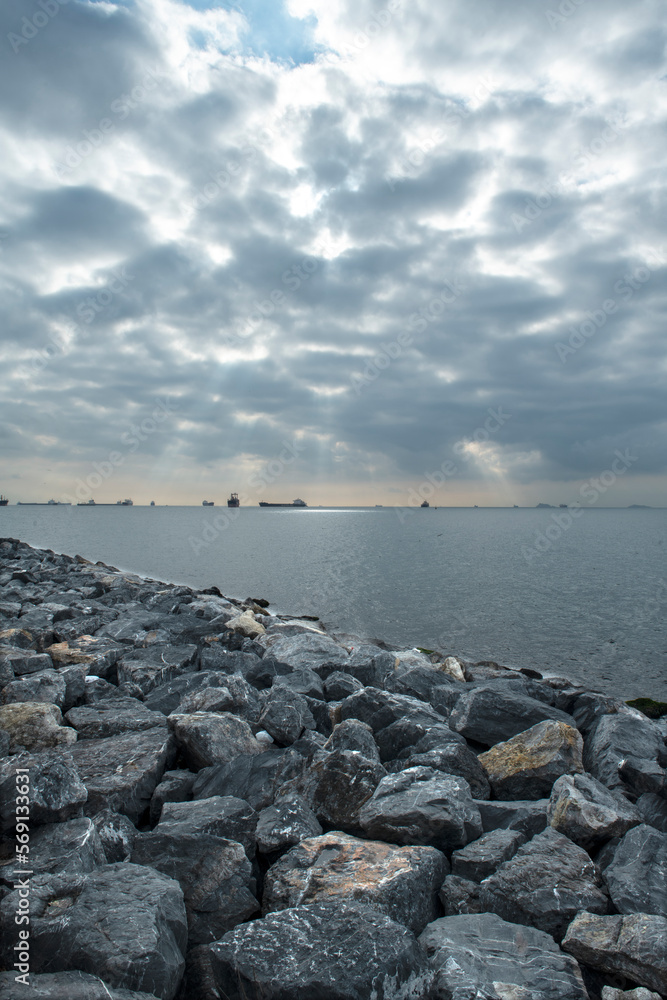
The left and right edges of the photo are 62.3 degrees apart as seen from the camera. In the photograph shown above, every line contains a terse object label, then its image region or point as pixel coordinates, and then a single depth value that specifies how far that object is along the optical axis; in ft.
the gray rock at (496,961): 10.62
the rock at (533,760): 20.13
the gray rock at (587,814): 16.03
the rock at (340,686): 28.71
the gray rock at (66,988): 10.03
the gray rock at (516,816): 16.96
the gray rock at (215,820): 15.53
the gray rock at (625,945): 11.43
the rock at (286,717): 22.53
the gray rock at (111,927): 11.05
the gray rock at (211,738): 20.80
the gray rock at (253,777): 18.45
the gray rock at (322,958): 10.43
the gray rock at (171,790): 18.72
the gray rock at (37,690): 24.53
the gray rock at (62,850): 13.65
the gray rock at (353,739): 20.49
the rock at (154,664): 30.53
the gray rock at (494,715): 24.45
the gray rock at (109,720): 22.68
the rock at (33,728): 20.81
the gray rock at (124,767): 17.84
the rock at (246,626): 45.68
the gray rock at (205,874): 13.51
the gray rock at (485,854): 14.79
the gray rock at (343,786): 17.20
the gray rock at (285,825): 15.80
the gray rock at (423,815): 15.97
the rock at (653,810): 17.97
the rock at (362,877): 13.47
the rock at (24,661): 29.19
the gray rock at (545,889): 13.35
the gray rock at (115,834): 15.52
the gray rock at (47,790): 15.42
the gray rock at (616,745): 20.95
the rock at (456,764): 19.76
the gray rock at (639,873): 13.41
